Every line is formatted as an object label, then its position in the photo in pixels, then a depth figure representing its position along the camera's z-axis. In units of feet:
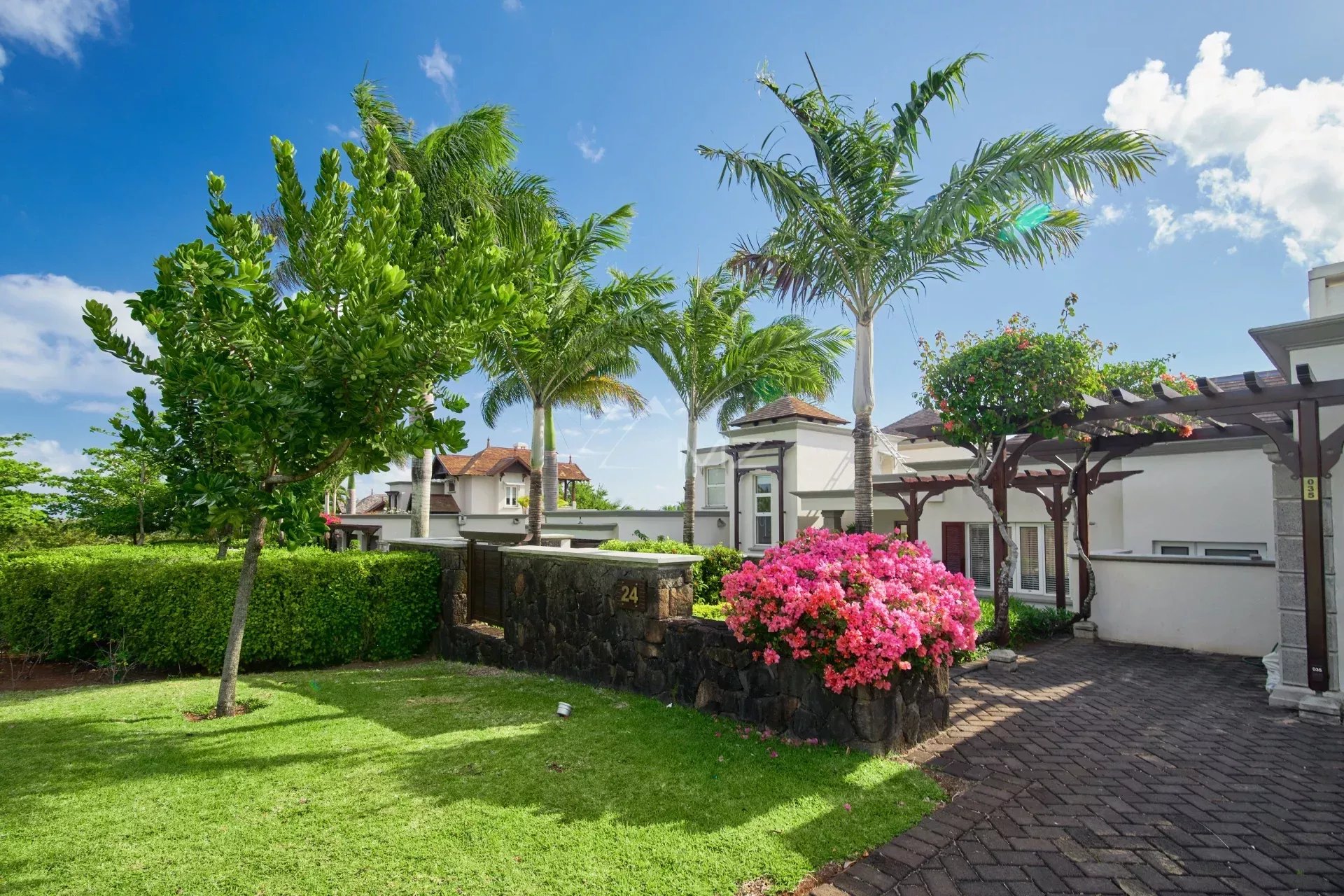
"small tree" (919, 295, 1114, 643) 31.60
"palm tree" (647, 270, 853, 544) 60.34
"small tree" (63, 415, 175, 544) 64.59
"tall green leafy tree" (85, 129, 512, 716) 20.20
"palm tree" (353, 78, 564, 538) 51.70
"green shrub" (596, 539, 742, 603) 40.55
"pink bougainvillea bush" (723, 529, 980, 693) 18.02
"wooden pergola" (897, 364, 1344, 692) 24.44
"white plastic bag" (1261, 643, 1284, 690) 25.50
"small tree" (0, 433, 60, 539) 49.34
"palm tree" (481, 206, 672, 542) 50.37
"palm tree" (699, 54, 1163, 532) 36.22
